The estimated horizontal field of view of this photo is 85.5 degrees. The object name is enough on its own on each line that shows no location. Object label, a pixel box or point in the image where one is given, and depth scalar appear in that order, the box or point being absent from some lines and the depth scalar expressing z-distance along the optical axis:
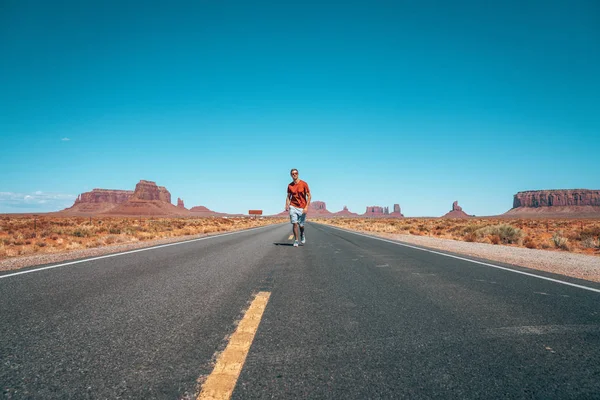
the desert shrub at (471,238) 17.26
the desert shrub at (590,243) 13.32
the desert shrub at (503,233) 16.72
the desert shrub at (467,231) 21.67
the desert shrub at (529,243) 13.92
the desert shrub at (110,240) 13.42
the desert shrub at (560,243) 12.95
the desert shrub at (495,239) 15.67
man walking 9.79
